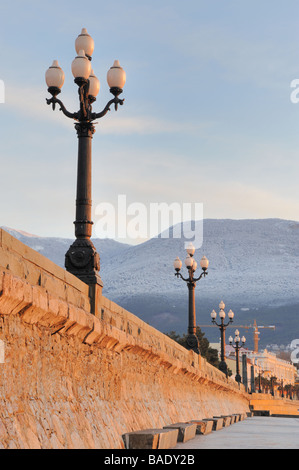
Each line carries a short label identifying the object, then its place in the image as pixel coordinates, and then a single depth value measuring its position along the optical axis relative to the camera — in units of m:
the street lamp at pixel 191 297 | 26.46
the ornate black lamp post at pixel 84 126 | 10.88
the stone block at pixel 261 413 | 57.65
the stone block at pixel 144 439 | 8.73
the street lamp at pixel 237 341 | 57.17
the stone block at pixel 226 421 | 22.05
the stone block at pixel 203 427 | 15.41
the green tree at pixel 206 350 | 84.88
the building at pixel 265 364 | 155.38
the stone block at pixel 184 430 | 11.89
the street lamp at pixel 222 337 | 41.59
